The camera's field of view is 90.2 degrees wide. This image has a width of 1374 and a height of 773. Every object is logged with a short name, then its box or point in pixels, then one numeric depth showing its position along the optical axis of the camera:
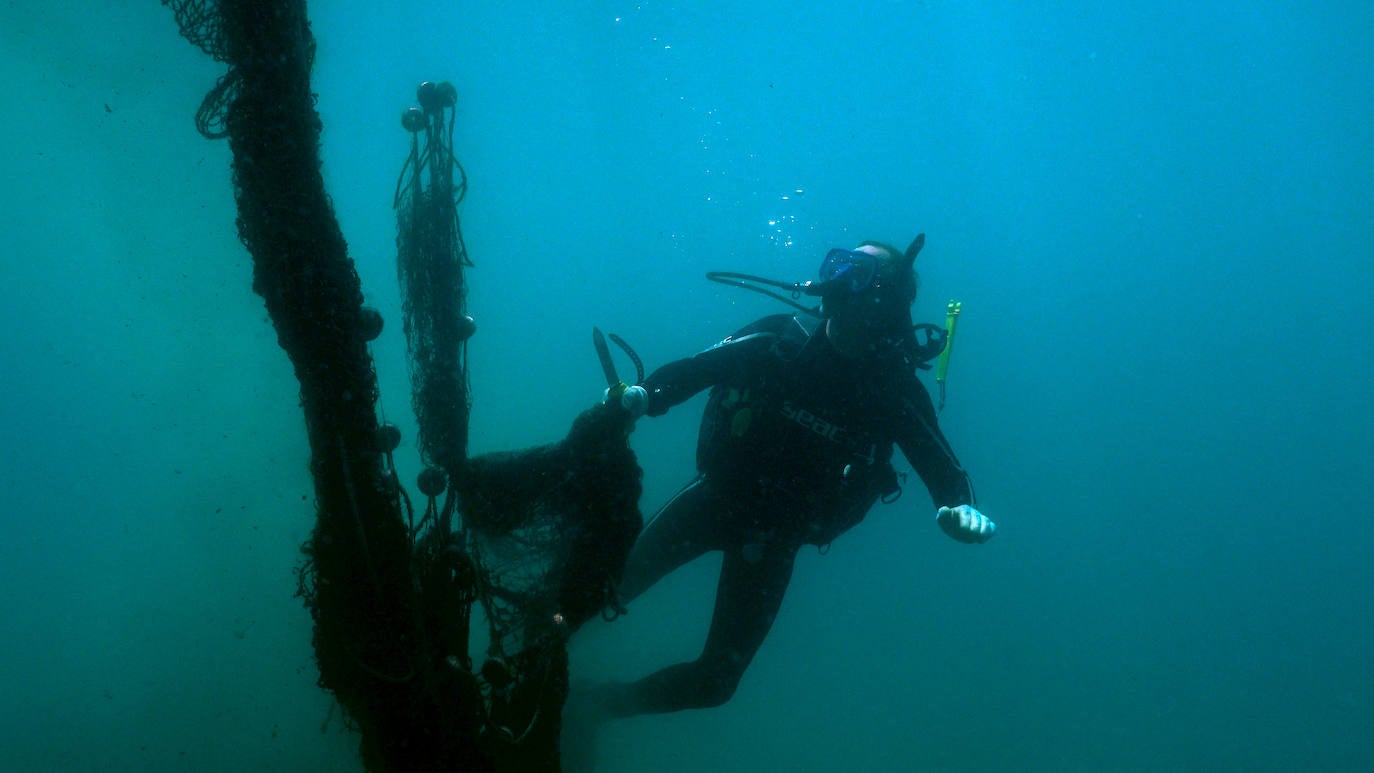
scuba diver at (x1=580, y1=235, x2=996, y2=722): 4.79
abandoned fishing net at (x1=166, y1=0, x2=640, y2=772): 2.08
